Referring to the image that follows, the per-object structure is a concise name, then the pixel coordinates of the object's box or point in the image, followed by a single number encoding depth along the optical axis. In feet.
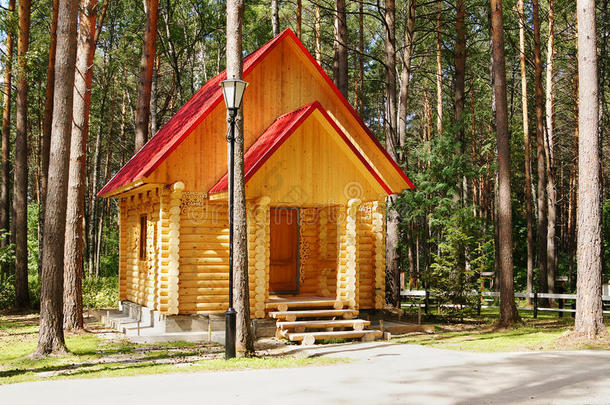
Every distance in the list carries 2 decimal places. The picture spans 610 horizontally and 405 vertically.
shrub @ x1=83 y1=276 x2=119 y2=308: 74.95
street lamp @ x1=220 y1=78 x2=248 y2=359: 35.32
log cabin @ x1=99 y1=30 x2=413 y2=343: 48.21
